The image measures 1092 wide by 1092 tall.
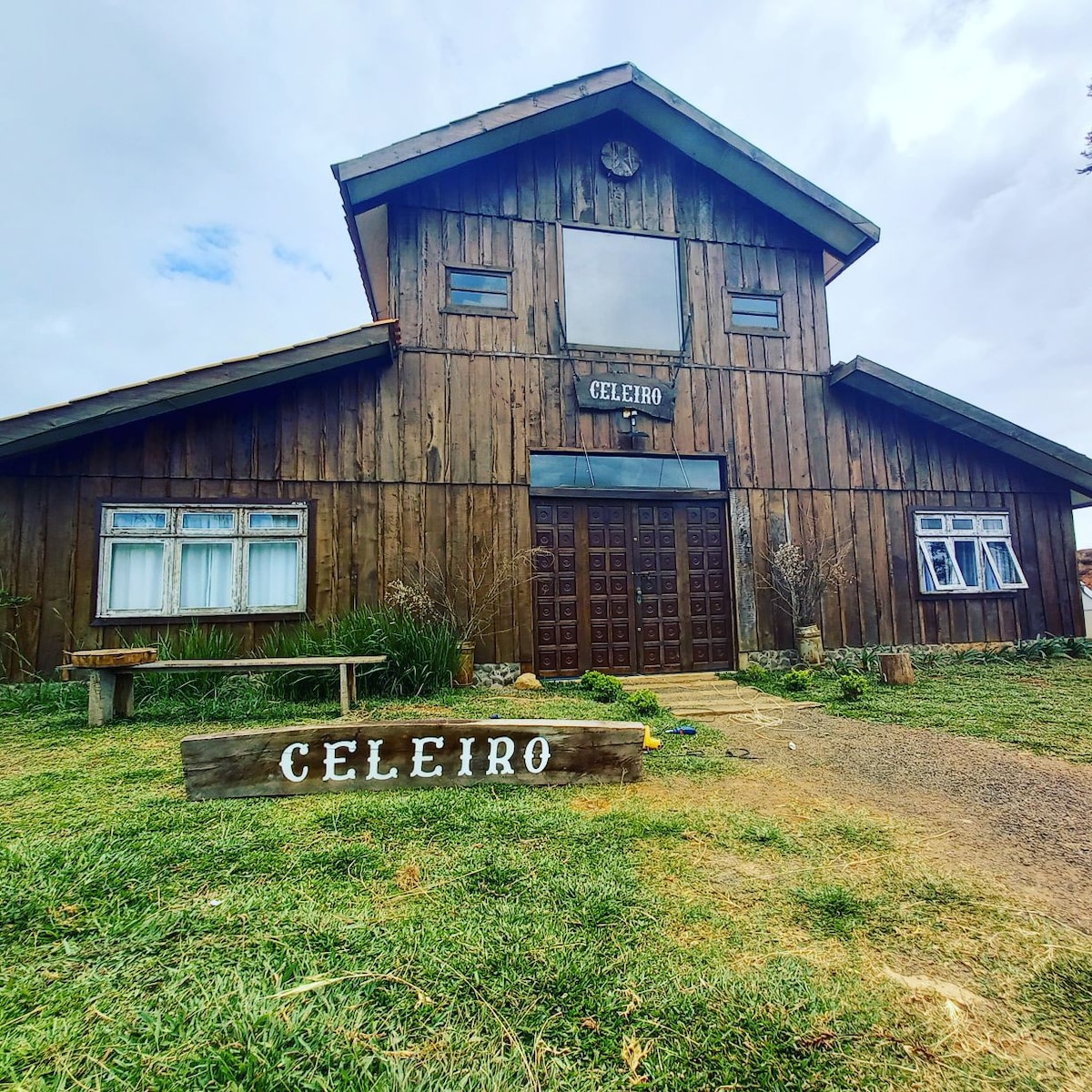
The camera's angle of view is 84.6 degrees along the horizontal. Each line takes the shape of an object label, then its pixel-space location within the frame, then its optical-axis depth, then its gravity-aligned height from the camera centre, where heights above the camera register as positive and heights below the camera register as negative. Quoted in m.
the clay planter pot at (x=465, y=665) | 7.18 -0.72
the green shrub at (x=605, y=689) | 6.61 -0.97
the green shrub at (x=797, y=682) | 7.11 -0.98
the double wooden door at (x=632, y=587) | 8.20 +0.21
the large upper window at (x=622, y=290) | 8.72 +4.61
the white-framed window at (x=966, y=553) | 9.36 +0.65
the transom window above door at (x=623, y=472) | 8.38 +1.86
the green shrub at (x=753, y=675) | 7.89 -1.02
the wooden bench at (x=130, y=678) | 5.17 -0.59
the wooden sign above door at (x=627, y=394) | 8.46 +2.95
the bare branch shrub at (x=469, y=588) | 7.62 +0.23
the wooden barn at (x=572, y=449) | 7.14 +2.10
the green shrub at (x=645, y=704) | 5.89 -1.01
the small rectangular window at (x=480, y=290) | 8.34 +4.40
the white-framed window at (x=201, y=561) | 7.07 +0.62
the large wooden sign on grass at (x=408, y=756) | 3.23 -0.84
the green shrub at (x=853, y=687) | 6.52 -0.98
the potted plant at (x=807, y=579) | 8.56 +0.28
